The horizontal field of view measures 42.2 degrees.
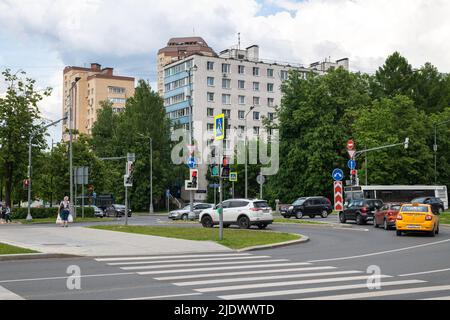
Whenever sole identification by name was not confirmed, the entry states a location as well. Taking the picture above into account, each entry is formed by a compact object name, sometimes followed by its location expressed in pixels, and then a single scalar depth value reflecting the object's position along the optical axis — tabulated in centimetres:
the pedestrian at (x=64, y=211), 3366
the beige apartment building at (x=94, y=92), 13238
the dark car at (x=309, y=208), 4784
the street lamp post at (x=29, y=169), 4462
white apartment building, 9400
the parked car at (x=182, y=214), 4756
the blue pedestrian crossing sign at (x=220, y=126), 2203
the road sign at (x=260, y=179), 5375
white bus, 5869
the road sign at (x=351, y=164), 3867
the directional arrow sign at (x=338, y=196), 3395
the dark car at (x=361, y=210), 3638
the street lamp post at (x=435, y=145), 6956
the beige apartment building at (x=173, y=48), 14304
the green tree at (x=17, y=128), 4631
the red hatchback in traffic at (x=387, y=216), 3109
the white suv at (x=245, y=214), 3157
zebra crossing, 1047
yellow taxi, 2642
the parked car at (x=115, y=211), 6266
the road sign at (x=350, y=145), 3672
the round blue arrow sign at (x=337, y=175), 3372
